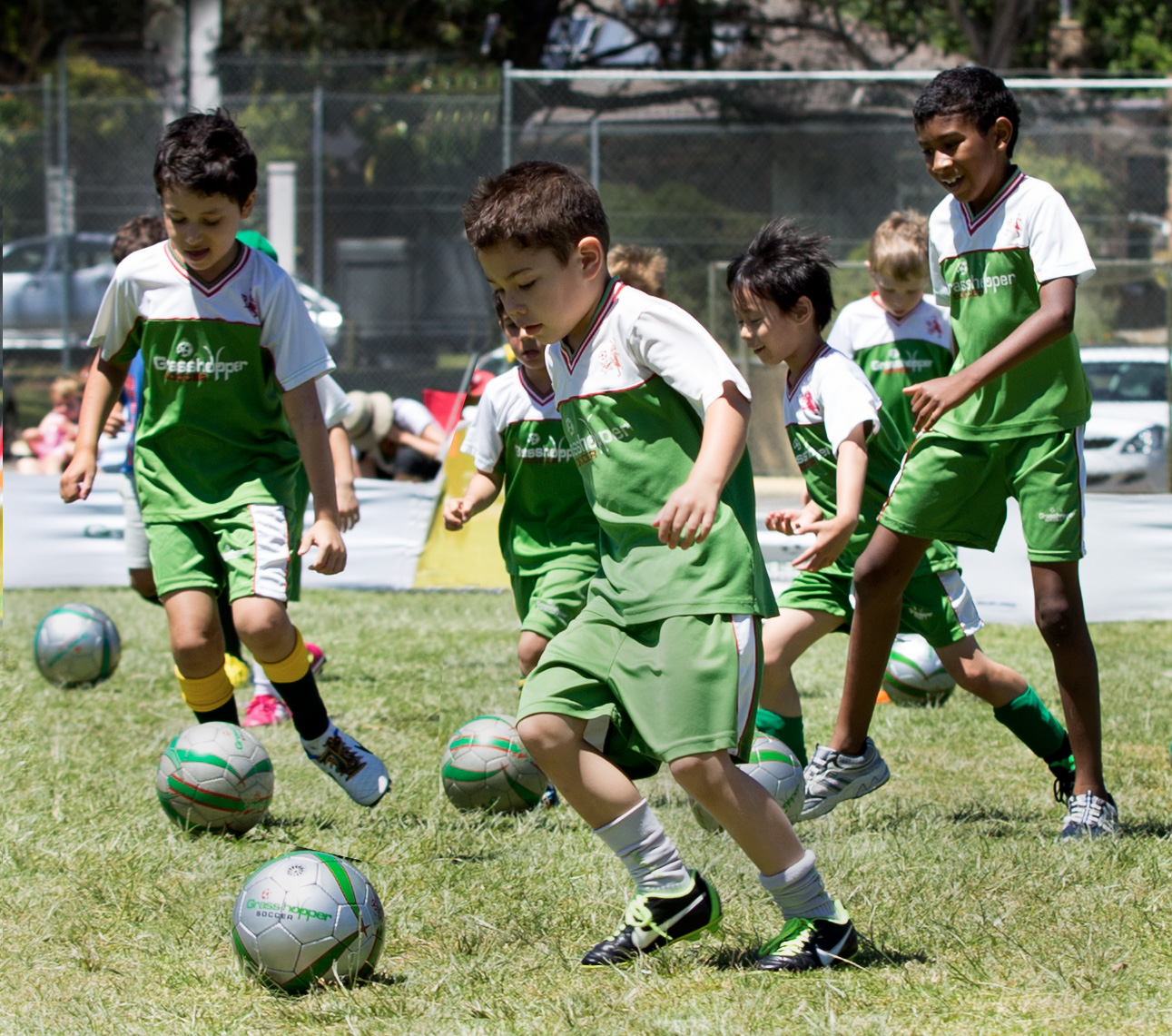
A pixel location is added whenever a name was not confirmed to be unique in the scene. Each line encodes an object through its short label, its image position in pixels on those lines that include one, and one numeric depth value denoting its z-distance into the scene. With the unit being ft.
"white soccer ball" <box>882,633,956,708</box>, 42.88
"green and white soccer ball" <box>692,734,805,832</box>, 28.27
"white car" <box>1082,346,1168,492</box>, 72.69
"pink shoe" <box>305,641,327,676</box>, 47.14
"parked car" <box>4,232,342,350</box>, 99.14
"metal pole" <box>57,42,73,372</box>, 94.84
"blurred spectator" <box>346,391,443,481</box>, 72.23
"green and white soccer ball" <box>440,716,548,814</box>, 30.89
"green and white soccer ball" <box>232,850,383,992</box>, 21.35
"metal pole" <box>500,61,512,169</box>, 74.90
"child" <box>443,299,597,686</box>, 32.99
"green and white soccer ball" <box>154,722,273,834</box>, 29.27
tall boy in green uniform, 28.96
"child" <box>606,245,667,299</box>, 35.99
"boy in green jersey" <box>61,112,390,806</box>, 30.81
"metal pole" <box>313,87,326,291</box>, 90.38
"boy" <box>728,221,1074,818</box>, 27.61
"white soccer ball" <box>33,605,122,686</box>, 46.16
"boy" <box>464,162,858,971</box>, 21.13
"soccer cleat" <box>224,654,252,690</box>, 47.50
